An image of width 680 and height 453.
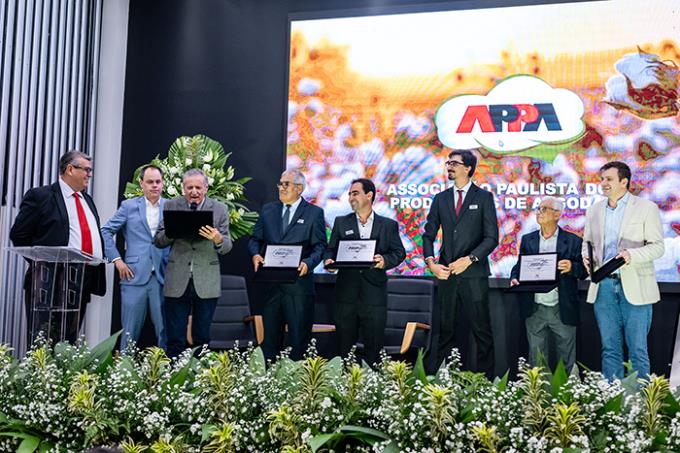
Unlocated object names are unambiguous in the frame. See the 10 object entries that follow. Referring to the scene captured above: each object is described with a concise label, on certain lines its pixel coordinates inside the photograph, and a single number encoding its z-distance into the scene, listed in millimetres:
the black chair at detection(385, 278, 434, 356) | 6016
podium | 3898
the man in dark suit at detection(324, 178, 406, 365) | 5324
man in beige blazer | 5113
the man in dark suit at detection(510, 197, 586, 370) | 5402
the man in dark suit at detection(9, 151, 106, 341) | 5004
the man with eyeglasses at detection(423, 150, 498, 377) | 5367
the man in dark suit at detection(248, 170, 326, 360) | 5453
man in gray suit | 5219
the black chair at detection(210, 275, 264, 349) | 6270
